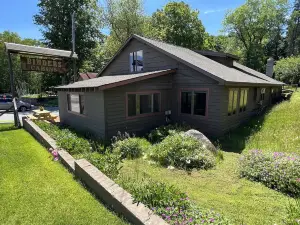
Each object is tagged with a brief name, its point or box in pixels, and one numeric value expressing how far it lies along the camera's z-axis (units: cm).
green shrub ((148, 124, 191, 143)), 854
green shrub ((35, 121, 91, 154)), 653
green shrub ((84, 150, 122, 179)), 459
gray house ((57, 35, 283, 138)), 830
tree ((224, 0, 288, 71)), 3328
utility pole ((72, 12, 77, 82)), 1257
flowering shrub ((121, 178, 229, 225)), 298
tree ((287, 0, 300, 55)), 3841
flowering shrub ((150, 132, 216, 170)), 583
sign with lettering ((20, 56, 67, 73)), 1102
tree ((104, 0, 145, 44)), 2676
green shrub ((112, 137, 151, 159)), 672
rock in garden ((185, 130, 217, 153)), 658
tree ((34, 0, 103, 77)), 2567
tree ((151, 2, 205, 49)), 2914
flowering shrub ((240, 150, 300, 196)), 443
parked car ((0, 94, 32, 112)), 1923
